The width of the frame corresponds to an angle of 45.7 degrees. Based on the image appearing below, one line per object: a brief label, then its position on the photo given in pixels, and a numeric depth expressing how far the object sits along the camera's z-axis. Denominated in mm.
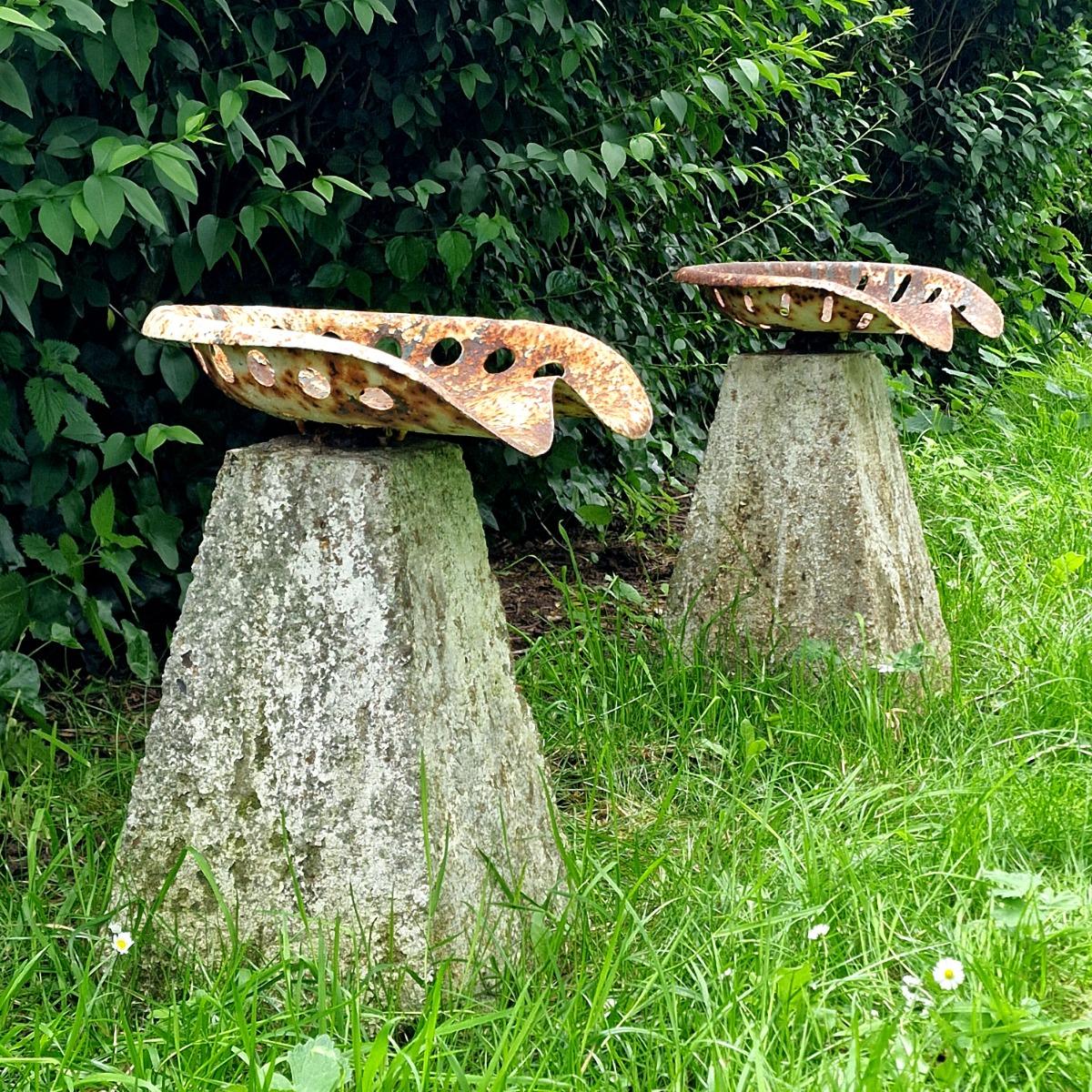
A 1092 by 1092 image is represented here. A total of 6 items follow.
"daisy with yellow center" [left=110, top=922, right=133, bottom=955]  1827
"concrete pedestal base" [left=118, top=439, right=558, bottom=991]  1792
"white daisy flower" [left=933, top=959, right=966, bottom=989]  1723
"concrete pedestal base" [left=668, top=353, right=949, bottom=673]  2908
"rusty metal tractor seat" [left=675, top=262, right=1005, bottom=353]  2719
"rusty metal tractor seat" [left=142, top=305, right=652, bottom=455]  1649
